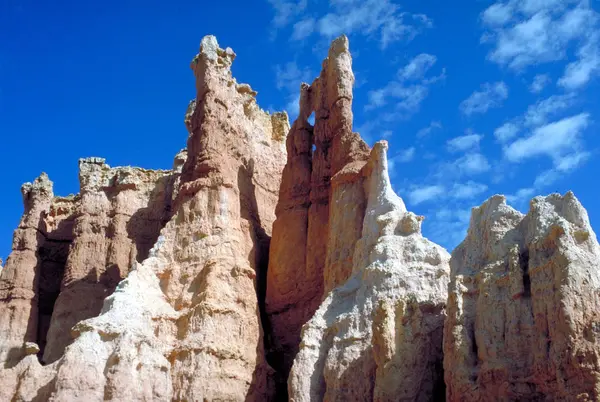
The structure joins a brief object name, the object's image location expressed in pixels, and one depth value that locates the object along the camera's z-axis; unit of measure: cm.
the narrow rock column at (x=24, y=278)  2780
